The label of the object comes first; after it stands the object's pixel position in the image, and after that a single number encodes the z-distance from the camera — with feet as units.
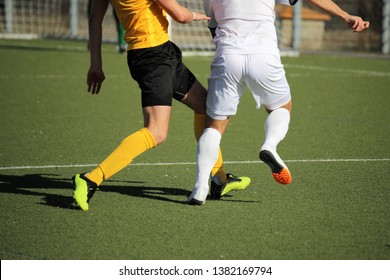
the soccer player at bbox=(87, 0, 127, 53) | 134.62
